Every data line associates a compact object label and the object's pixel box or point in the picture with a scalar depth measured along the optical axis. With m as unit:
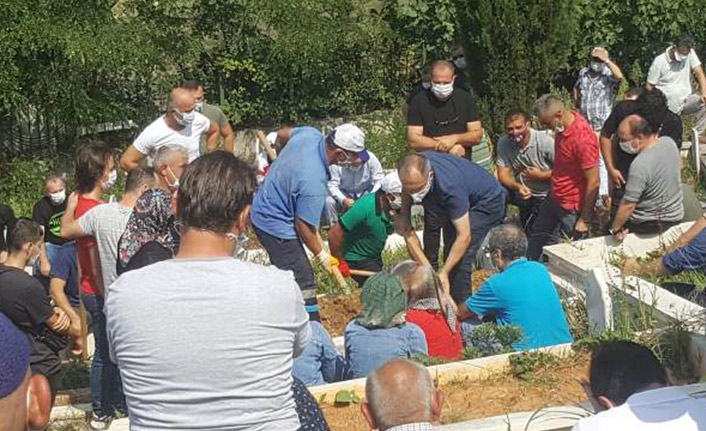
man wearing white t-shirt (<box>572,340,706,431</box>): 3.30
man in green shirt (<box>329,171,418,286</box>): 8.14
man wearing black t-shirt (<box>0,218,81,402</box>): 5.73
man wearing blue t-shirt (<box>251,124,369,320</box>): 6.74
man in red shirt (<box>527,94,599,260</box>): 8.34
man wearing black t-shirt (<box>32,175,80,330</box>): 7.57
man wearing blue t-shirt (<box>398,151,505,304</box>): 7.16
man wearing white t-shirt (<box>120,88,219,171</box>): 8.20
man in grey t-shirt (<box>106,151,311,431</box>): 3.37
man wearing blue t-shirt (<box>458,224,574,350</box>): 6.14
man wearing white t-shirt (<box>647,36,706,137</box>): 13.24
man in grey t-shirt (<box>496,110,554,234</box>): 9.02
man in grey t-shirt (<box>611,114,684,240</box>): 7.56
